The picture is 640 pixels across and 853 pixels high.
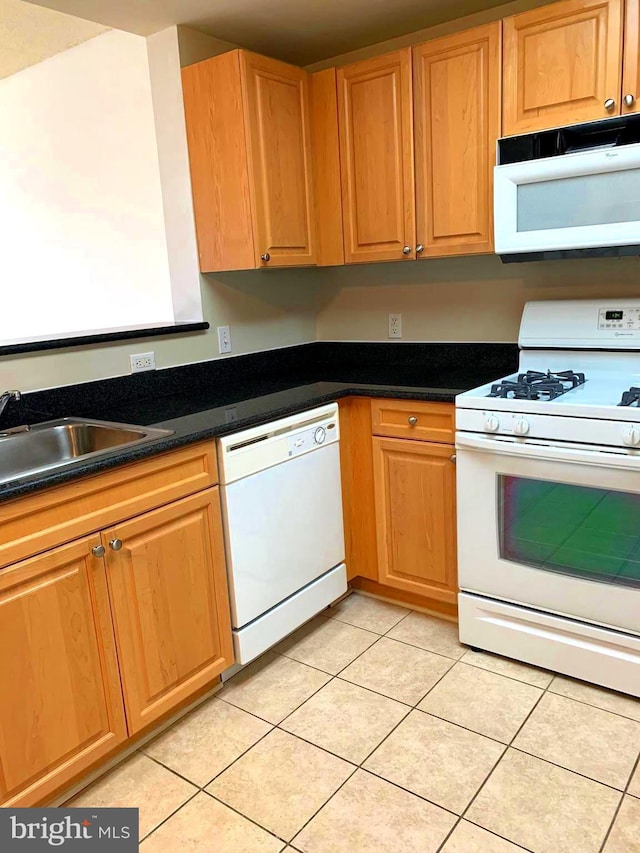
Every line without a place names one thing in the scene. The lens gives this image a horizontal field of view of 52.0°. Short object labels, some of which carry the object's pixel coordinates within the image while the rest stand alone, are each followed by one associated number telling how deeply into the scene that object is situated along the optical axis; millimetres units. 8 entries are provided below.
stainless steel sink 2012
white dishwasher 2096
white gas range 1942
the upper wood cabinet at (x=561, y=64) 2055
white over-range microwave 2066
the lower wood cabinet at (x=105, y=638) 1556
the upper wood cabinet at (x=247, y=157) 2443
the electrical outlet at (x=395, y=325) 3025
